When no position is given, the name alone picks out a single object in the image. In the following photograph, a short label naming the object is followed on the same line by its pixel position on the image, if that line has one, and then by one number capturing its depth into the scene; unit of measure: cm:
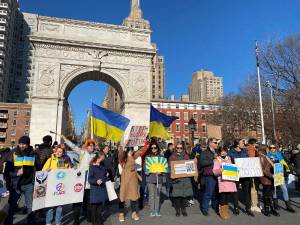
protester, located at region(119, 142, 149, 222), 564
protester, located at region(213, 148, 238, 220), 594
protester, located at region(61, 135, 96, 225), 527
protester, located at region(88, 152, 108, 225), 507
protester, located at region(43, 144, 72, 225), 497
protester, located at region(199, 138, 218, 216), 612
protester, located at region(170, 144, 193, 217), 602
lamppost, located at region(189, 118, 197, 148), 1289
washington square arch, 1973
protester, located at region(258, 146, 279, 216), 607
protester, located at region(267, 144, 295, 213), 644
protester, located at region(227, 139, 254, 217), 615
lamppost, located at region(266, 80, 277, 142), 1827
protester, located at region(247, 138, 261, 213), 653
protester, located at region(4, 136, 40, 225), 495
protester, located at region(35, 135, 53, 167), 592
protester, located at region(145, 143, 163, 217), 595
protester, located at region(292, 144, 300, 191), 706
